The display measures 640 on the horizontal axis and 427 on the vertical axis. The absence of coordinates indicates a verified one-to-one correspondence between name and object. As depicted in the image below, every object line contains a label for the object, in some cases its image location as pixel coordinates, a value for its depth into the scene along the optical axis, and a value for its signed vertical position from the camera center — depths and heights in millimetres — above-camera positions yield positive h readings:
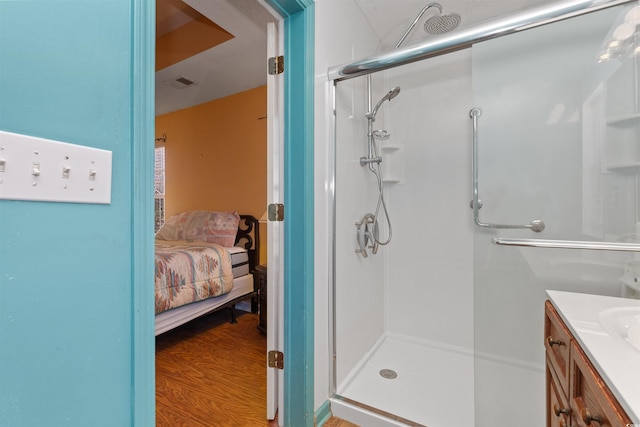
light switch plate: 539 +83
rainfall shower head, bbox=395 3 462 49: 1777 +1199
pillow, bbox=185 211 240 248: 3221 -174
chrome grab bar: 1593 +171
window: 4391 +414
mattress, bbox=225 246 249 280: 2998 -508
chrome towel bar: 1240 -148
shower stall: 1263 +44
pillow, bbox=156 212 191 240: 3500 -190
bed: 2293 -462
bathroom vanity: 550 -333
